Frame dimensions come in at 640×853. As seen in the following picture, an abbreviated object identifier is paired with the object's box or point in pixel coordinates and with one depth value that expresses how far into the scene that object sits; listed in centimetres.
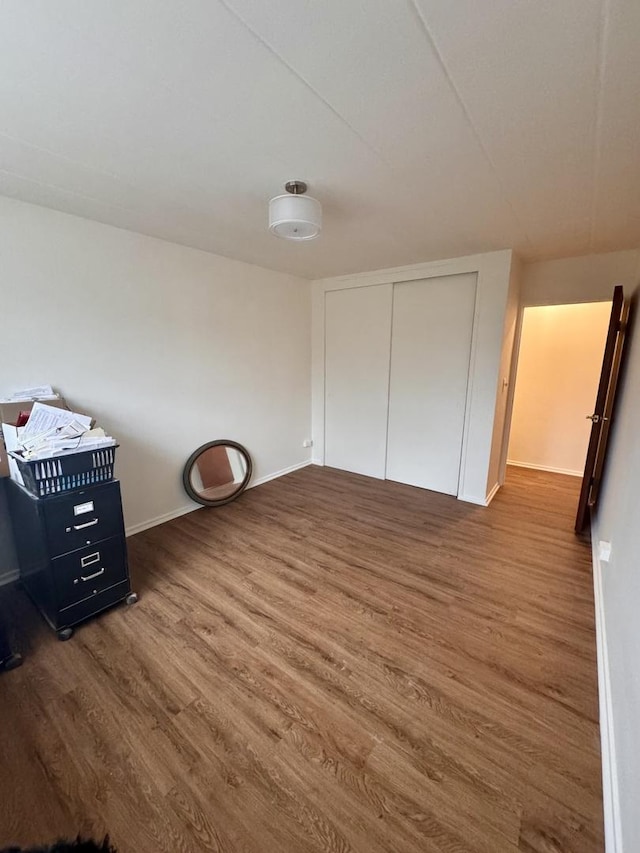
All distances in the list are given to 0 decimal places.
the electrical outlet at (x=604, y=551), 214
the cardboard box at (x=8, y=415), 197
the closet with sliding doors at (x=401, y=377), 345
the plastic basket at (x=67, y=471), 171
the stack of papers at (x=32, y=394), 210
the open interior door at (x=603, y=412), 258
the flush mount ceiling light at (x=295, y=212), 179
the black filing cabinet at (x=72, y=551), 177
